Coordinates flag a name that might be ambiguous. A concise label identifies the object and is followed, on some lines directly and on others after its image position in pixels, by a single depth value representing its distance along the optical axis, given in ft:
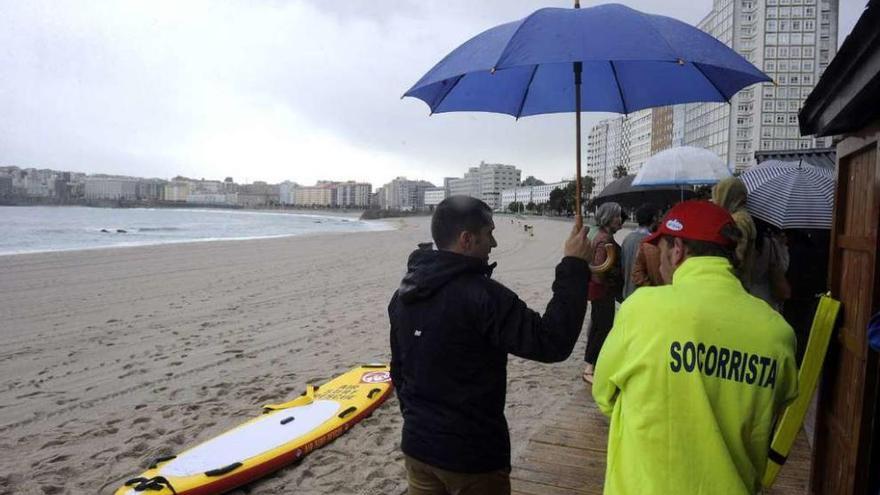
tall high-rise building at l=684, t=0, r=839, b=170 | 318.65
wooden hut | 5.98
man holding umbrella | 5.88
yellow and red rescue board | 11.93
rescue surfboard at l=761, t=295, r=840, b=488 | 7.07
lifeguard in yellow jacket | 4.44
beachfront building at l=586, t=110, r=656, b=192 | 425.69
